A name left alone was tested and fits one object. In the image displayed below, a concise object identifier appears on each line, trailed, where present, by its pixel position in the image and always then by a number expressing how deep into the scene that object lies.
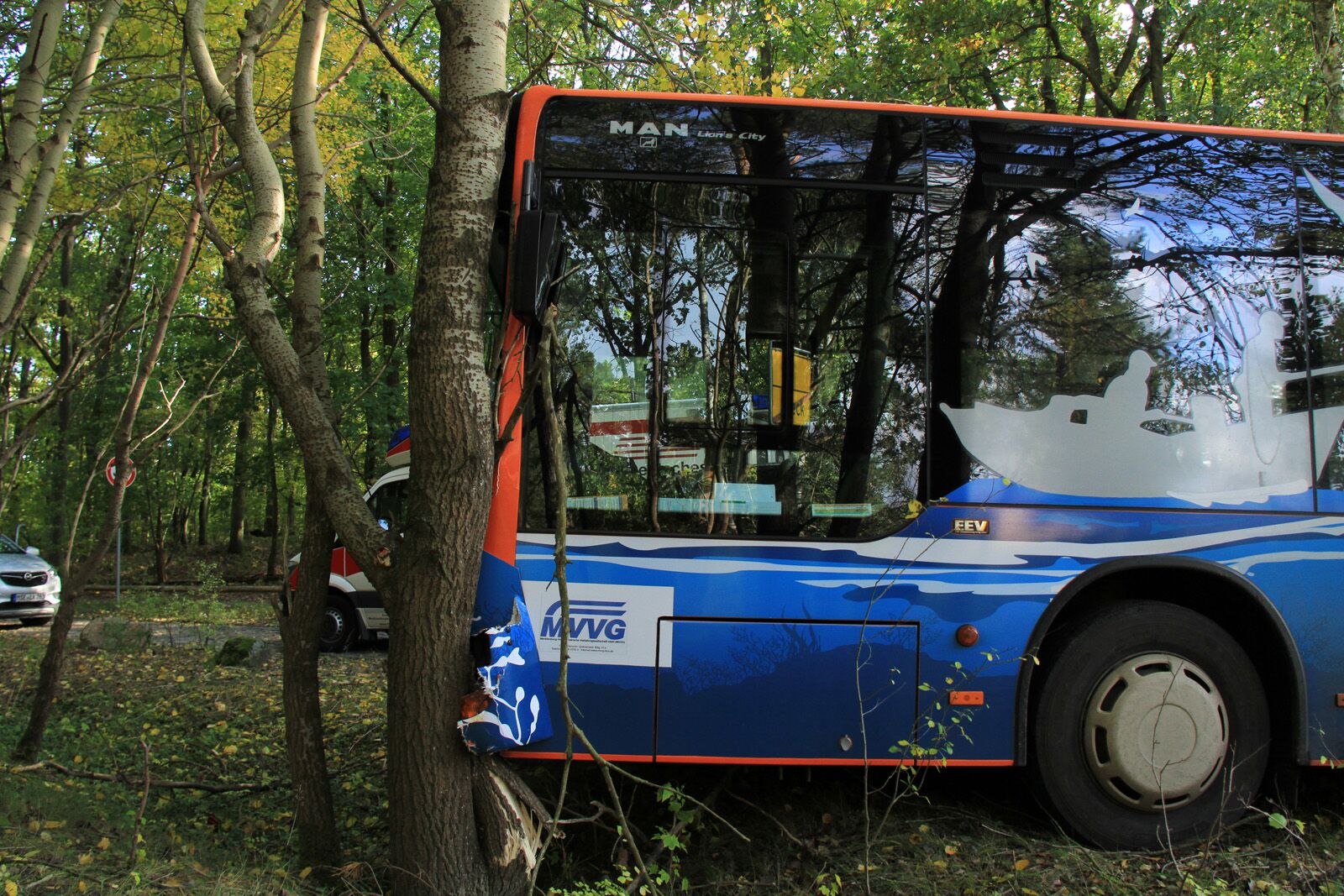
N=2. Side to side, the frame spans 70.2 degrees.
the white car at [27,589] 13.77
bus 3.89
